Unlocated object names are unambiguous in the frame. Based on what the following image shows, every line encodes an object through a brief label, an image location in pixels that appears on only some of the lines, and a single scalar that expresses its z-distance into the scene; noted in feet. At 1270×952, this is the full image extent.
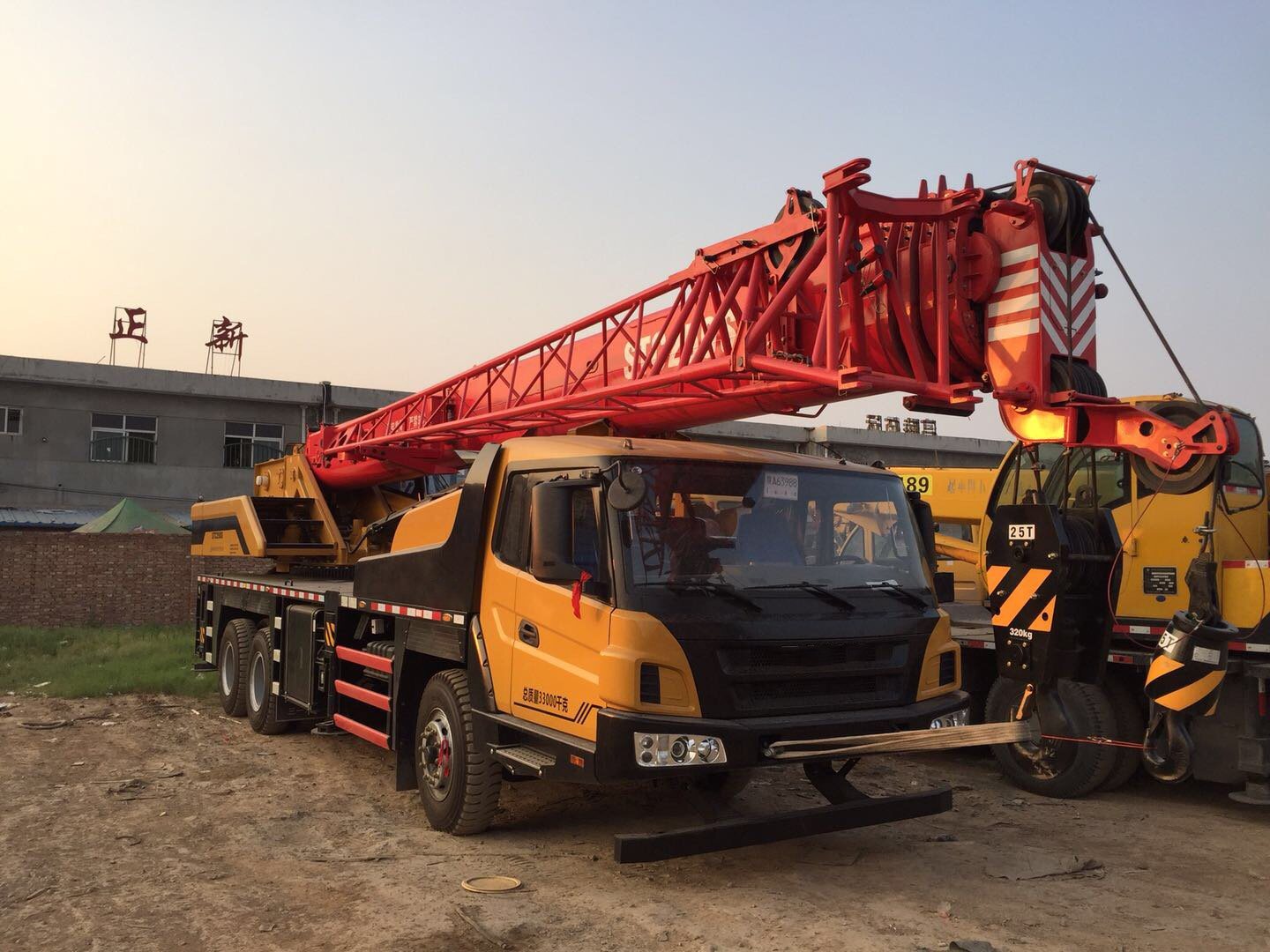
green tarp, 75.25
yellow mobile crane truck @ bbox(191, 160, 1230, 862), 16.48
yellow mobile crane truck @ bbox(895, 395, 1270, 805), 22.31
